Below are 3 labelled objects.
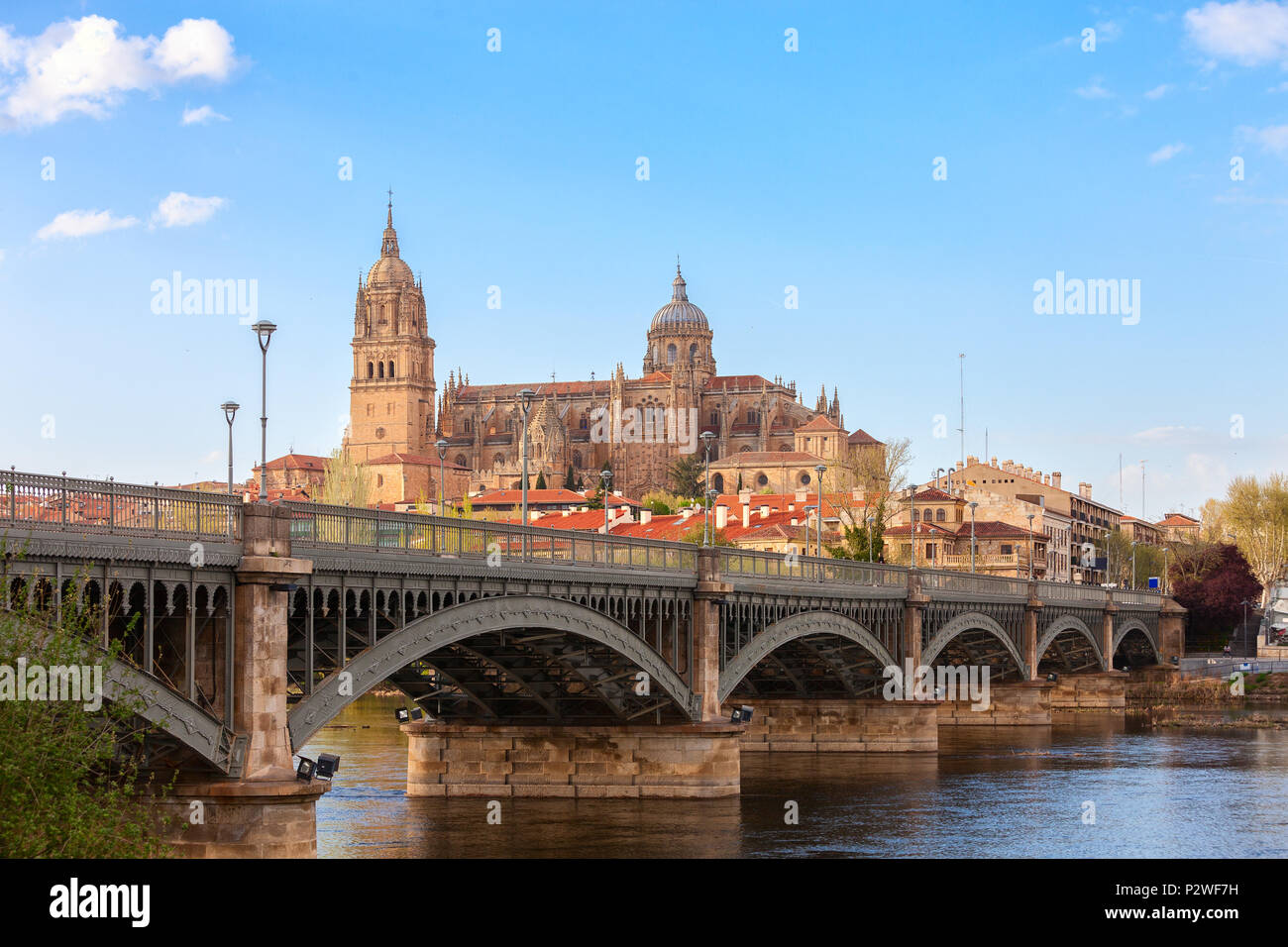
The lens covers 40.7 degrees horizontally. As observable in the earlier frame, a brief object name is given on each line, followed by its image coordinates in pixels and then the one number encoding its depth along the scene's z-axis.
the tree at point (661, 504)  187.98
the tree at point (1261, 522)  144.75
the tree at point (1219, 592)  132.50
